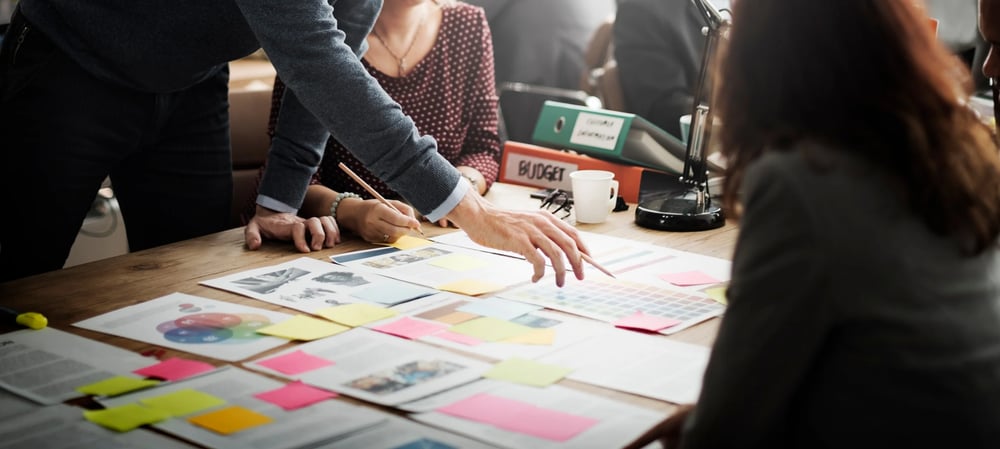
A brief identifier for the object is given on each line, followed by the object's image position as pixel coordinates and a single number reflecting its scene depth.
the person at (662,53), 3.28
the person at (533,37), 3.92
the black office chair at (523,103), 3.83
